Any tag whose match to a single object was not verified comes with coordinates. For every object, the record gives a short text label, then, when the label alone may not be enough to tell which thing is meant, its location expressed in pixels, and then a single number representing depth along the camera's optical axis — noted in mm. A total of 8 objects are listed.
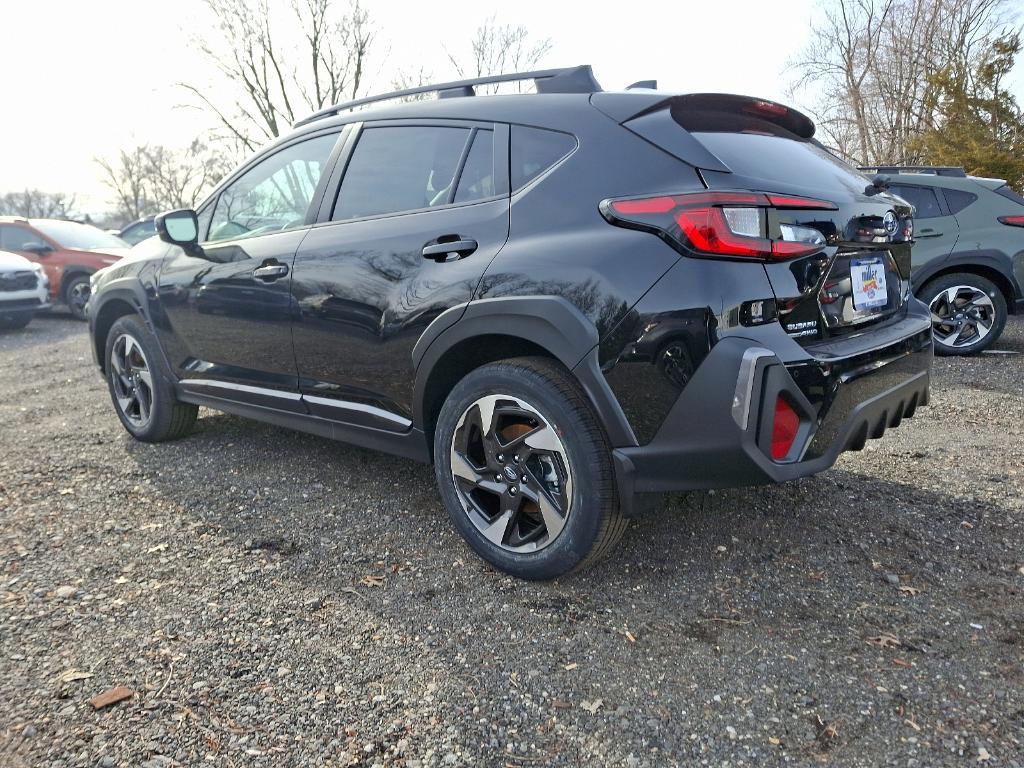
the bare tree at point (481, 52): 32081
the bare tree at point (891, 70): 22812
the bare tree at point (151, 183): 66438
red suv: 12477
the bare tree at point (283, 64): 29078
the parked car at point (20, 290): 11266
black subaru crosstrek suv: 2260
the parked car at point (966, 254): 6789
